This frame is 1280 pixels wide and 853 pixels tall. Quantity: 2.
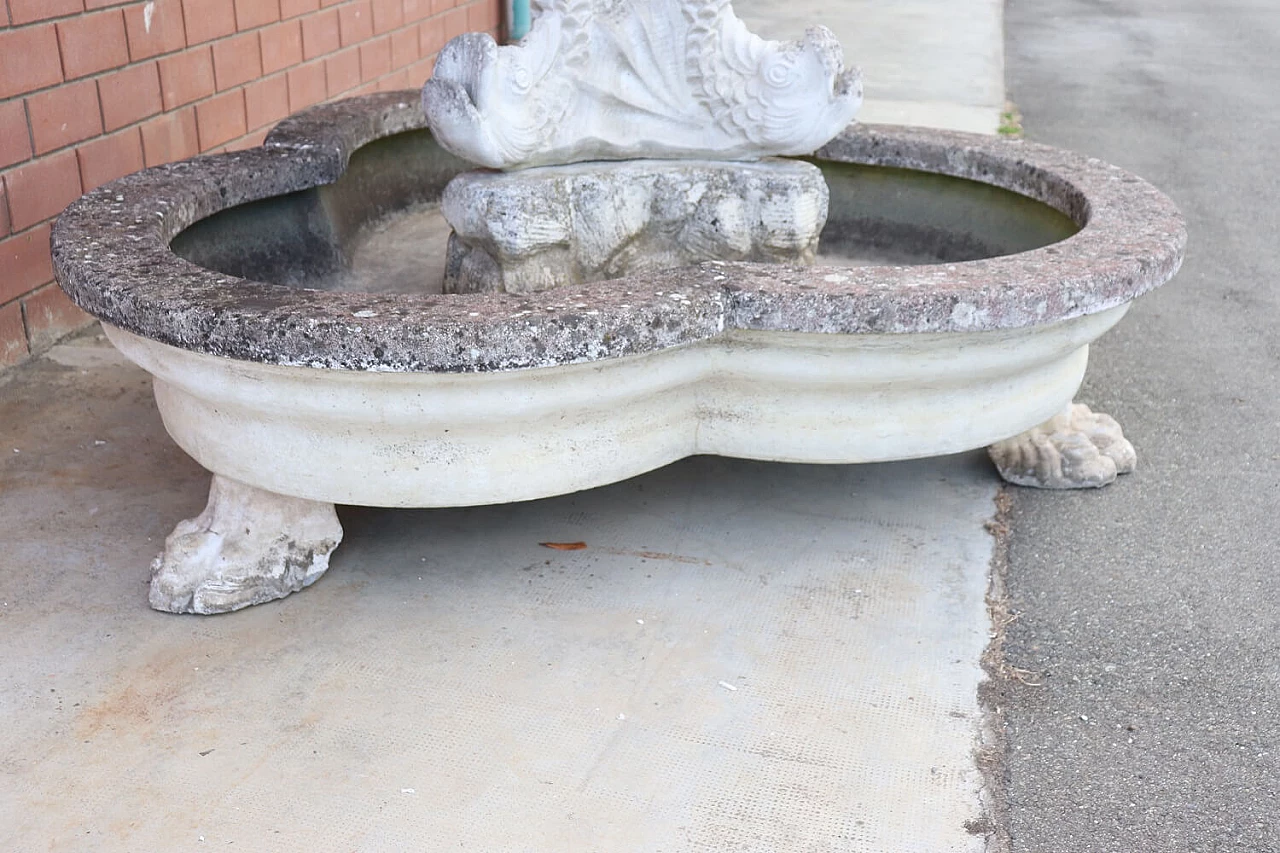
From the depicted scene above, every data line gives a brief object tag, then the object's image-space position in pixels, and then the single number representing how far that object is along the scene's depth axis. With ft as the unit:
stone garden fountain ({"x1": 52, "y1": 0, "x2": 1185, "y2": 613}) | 6.63
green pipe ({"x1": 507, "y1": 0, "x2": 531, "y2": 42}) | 21.39
